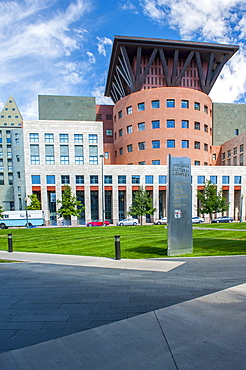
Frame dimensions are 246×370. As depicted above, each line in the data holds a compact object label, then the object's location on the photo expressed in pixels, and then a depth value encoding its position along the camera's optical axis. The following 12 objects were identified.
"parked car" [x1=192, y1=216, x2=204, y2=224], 41.70
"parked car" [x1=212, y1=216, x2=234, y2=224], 44.75
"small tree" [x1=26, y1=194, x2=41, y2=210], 44.78
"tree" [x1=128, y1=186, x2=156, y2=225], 42.56
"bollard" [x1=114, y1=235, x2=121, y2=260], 9.48
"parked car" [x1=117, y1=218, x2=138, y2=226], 41.28
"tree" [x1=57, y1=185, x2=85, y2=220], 38.72
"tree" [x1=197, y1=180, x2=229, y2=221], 42.34
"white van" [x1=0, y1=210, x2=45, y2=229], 41.66
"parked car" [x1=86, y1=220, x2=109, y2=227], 40.44
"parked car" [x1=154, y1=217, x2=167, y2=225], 44.09
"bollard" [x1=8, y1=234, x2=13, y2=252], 11.91
